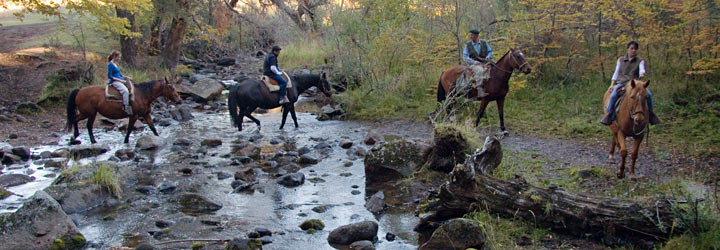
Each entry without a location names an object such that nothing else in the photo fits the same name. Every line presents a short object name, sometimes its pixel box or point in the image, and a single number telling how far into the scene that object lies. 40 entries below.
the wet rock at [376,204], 7.54
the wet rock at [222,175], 9.37
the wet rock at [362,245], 6.06
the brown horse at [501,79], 11.75
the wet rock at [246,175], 9.21
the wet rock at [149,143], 11.73
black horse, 13.61
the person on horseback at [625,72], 8.55
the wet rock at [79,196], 7.61
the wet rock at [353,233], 6.31
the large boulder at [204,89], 18.89
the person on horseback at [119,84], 12.36
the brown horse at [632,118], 7.79
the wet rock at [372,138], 11.95
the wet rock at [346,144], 11.66
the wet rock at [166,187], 8.60
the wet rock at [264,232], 6.67
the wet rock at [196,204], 7.70
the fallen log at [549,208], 5.45
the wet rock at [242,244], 5.97
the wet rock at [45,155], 10.77
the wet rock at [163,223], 7.00
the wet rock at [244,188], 8.58
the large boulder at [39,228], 6.11
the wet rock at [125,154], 10.88
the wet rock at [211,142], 12.11
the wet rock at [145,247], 6.03
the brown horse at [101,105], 12.48
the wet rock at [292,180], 8.92
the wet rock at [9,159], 10.33
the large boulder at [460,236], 5.64
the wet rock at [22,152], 10.69
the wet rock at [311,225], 6.87
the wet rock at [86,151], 10.95
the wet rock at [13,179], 8.80
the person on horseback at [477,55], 12.41
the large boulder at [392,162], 8.92
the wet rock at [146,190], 8.52
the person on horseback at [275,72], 13.88
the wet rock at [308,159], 10.43
